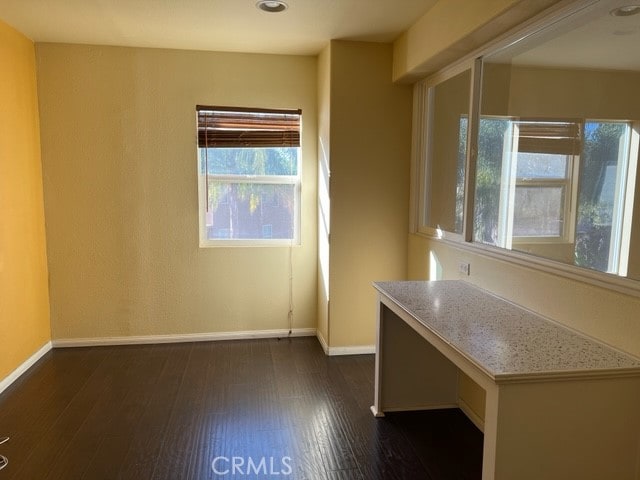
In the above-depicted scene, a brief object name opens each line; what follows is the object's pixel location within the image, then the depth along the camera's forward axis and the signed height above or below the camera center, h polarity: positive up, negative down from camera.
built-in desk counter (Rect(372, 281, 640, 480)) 1.47 -0.70
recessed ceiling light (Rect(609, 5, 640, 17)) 1.80 +0.72
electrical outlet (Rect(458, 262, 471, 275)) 2.82 -0.48
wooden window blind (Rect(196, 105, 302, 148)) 3.94 +0.52
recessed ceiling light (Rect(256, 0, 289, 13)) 2.83 +1.14
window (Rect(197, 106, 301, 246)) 3.98 +0.10
